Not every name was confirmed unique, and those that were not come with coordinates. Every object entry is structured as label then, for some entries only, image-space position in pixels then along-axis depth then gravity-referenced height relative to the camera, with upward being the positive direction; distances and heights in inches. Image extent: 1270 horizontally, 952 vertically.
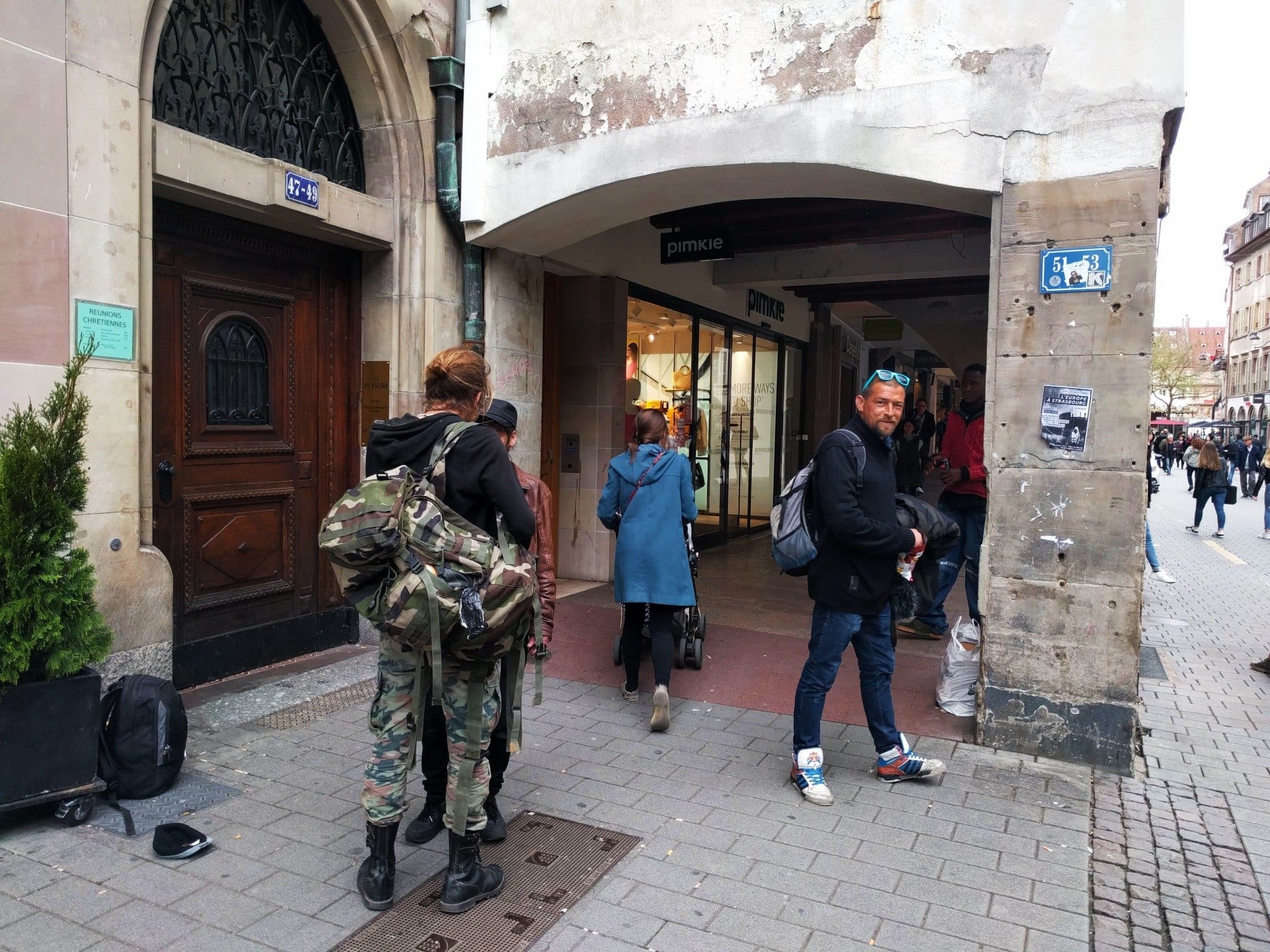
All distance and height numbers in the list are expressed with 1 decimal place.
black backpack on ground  150.9 -52.7
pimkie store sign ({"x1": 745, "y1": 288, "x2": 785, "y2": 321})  489.4 +71.0
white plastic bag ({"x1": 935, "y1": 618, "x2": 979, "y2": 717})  201.2 -50.9
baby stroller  235.1 -51.4
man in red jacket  254.8 -14.4
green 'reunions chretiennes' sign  165.6 +17.1
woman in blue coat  200.2 -22.7
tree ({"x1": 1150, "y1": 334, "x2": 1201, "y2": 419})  2832.2 +224.1
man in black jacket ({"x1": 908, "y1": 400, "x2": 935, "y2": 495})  603.8 +9.7
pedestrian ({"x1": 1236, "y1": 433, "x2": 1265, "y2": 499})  1063.6 -24.8
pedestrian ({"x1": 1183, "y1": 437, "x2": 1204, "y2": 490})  1000.8 -15.3
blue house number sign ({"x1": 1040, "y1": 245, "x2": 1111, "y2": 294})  173.8 +32.8
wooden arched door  203.8 -1.4
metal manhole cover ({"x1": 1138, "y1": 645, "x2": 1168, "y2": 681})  254.7 -63.8
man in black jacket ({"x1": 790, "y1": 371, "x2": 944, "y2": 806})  155.3 -24.3
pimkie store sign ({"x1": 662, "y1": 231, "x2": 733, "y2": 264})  342.6 +70.9
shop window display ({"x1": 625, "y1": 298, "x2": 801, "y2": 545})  397.1 +16.5
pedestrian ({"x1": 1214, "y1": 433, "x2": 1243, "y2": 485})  1048.8 -9.2
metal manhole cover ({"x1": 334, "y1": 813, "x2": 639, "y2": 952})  115.3 -63.5
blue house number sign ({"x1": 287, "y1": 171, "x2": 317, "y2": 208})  213.3 +55.3
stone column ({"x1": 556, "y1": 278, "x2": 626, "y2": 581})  344.8 +12.4
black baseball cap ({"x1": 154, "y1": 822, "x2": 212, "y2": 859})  133.7 -61.2
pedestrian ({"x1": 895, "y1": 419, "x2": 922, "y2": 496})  470.6 -12.8
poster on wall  175.3 +4.8
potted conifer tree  135.3 -28.7
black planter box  136.1 -47.5
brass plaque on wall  248.7 +9.6
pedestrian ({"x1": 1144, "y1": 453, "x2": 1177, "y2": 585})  324.8 -51.1
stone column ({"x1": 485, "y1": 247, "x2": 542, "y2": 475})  264.7 +27.4
